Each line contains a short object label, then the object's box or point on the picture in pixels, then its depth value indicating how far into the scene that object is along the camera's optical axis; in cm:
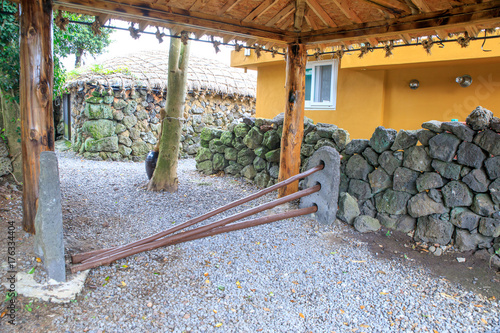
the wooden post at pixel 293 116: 534
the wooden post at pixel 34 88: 319
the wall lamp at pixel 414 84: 737
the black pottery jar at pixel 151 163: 700
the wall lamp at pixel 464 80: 675
